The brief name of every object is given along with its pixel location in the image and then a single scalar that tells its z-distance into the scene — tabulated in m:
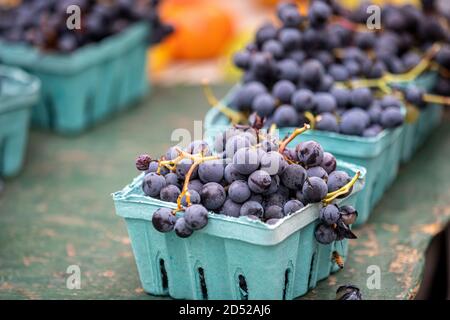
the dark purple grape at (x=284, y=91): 1.14
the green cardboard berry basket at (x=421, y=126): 1.28
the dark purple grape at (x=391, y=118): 1.13
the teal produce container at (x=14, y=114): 1.23
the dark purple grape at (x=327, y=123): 1.12
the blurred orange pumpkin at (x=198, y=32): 1.72
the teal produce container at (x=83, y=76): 1.35
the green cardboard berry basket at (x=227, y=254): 0.94
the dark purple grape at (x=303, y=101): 1.12
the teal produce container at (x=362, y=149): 1.11
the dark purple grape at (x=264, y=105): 1.13
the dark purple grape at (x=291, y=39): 1.18
